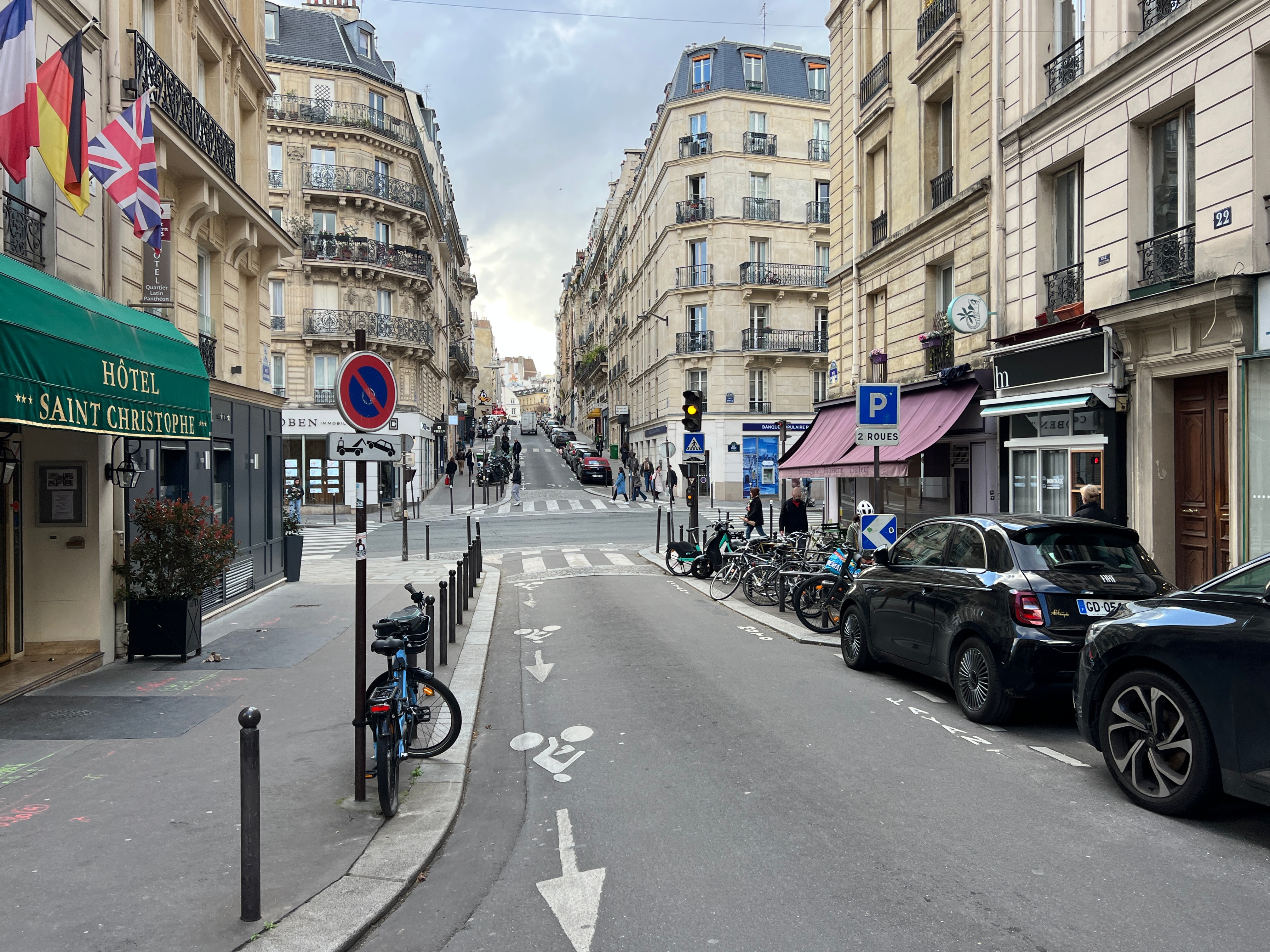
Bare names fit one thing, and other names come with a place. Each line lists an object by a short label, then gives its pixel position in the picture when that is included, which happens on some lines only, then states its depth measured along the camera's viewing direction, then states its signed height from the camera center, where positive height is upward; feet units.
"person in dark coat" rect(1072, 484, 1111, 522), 35.42 -1.30
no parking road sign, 18.56 +1.75
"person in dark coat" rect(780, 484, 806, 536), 53.47 -2.35
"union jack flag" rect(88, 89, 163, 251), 29.07 +9.98
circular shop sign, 50.39 +8.70
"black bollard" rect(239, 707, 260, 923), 12.97 -4.77
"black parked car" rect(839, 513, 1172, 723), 21.67 -3.12
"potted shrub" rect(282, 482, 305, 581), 54.95 -4.08
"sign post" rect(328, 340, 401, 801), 17.79 +1.35
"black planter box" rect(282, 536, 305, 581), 54.85 -4.59
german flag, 24.81 +9.89
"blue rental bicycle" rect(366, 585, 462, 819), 17.17 -4.82
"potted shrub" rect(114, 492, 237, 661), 31.68 -3.41
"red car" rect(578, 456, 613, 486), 173.06 +0.91
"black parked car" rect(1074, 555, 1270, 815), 14.83 -3.89
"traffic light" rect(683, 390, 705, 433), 59.31 +4.18
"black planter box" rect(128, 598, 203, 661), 31.65 -5.16
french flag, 23.04 +9.91
